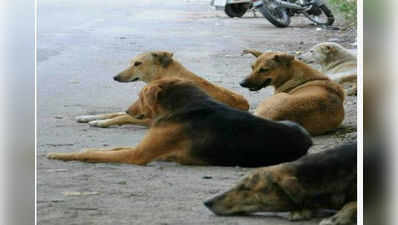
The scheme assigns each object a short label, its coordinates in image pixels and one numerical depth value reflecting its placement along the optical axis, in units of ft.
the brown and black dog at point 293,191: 23.36
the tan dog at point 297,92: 25.27
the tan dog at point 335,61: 25.14
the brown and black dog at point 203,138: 24.63
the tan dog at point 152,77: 25.05
